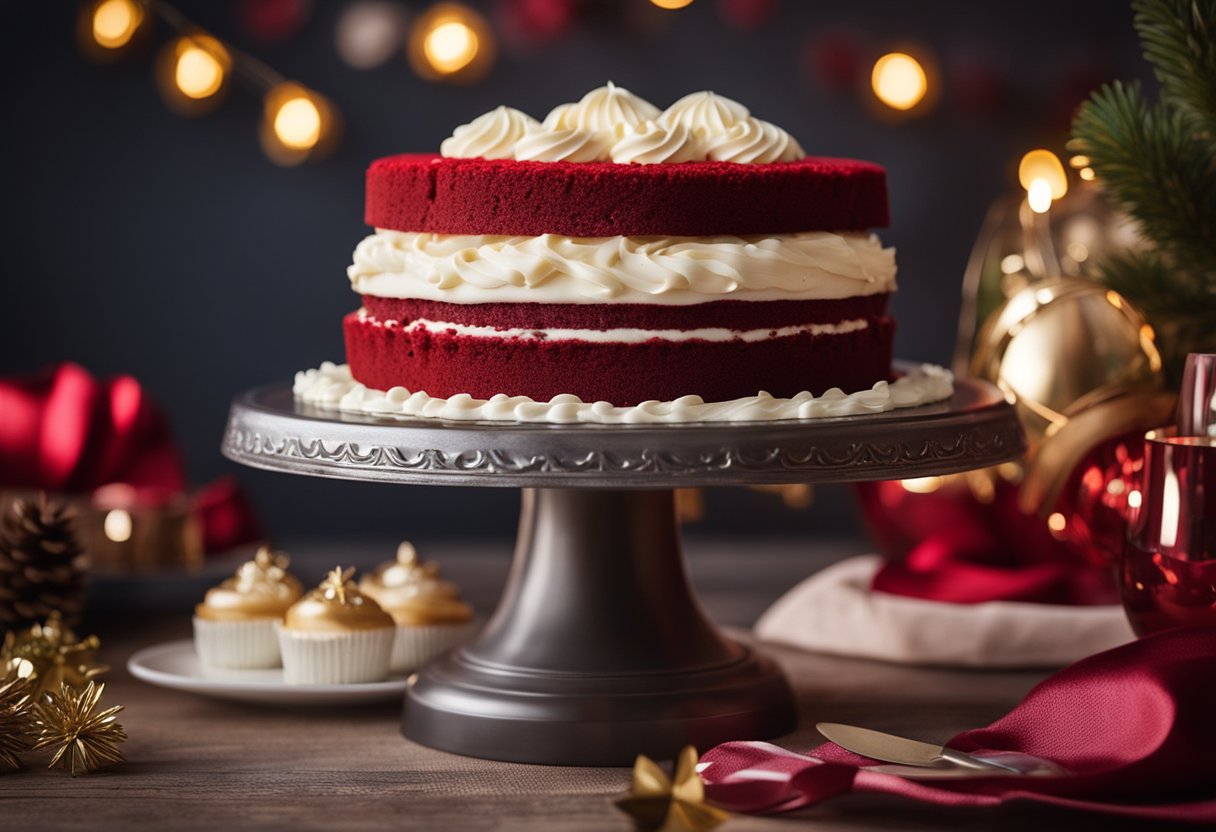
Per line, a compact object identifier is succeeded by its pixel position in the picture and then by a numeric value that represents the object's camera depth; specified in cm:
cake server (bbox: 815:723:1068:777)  99
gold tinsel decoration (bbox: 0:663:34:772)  104
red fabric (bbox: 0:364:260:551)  136
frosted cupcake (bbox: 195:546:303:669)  116
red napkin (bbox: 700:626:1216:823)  98
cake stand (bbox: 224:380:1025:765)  99
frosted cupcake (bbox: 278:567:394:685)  112
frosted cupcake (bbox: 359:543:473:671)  118
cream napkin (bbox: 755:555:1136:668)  121
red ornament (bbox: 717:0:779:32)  160
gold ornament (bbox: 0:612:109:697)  111
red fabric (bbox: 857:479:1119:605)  126
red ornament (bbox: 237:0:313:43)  159
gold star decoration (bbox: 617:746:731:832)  96
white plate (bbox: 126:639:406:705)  112
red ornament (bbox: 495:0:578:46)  159
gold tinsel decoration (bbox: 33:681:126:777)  105
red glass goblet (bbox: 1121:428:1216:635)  103
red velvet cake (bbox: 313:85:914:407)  104
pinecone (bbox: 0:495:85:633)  120
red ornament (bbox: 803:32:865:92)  161
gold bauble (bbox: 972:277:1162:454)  116
